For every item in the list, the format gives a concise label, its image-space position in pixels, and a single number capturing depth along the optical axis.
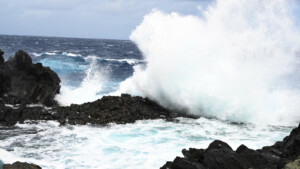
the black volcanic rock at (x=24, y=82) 14.52
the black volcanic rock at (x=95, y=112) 12.95
